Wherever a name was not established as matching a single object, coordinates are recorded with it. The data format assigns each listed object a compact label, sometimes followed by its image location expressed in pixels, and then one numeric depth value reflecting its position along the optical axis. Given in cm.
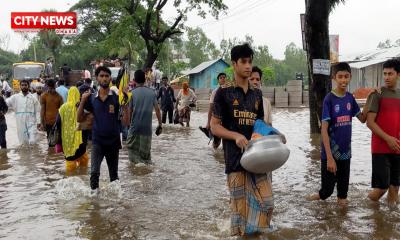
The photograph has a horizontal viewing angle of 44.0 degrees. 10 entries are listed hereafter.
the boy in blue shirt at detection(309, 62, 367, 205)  539
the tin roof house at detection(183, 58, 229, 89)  5067
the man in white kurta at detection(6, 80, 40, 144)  1179
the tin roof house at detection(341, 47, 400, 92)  2849
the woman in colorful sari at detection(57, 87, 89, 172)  859
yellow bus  3369
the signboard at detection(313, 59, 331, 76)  1056
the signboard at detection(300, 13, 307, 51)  1140
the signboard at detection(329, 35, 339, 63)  2622
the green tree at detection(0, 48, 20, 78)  6719
